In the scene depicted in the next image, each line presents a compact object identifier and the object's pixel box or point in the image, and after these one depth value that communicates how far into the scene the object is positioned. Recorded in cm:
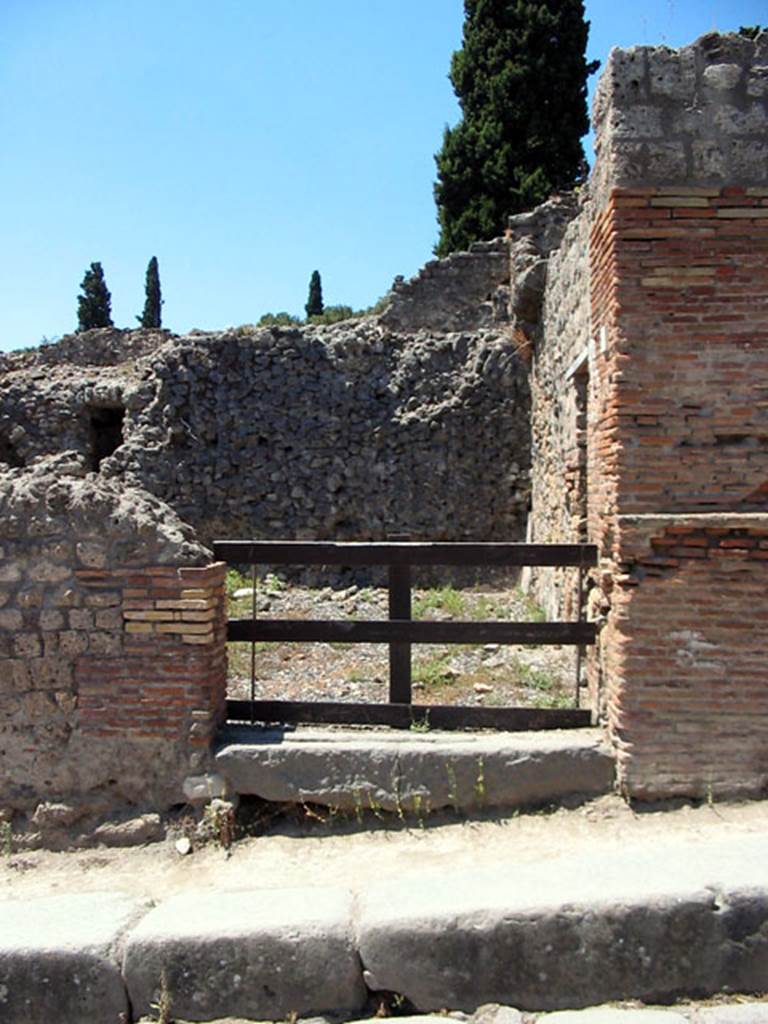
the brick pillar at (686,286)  454
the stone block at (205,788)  452
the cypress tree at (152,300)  4128
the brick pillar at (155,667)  455
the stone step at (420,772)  446
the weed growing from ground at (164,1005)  328
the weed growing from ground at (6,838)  457
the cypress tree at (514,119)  2291
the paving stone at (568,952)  327
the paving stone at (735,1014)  302
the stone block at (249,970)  329
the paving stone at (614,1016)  305
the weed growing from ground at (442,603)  980
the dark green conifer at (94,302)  3975
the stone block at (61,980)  330
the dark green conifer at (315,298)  3984
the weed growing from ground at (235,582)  1132
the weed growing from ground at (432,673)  703
